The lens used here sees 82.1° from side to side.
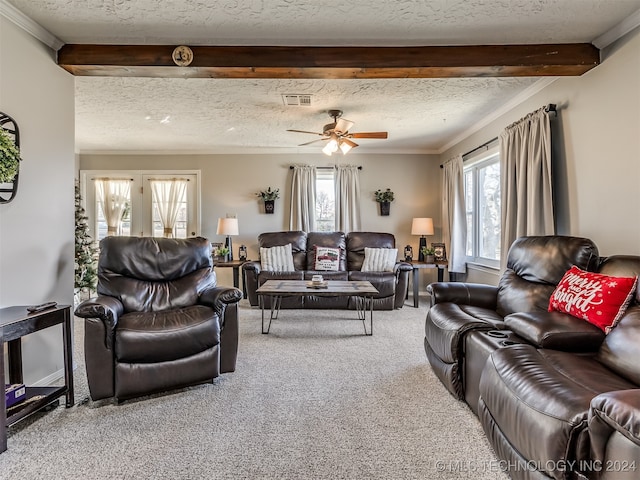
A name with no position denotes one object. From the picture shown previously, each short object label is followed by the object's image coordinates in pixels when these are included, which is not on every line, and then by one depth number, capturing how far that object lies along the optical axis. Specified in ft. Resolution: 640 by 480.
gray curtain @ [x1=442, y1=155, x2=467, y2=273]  17.51
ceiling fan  13.46
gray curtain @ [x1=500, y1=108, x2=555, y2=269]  10.64
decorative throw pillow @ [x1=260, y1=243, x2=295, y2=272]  17.60
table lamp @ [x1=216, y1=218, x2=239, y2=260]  19.27
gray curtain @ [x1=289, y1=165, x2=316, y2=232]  20.40
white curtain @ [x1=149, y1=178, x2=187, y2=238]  20.71
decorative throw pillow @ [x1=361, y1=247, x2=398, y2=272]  17.54
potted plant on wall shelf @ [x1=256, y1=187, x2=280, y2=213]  20.45
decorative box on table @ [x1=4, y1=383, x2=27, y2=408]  6.57
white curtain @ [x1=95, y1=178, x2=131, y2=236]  20.70
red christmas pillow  6.25
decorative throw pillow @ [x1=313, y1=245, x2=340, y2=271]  17.88
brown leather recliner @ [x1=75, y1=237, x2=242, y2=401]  7.53
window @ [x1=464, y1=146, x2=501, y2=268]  15.16
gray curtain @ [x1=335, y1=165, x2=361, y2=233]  20.48
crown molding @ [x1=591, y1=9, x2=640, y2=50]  7.96
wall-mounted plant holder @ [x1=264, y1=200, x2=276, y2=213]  20.52
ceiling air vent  12.52
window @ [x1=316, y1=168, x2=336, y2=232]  20.94
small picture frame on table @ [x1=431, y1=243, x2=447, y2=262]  18.48
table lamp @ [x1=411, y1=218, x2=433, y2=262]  19.02
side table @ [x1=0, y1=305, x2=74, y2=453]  6.15
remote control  7.01
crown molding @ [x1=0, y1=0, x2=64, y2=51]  7.59
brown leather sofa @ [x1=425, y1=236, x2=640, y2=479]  3.81
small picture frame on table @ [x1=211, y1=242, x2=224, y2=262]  19.13
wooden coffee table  12.34
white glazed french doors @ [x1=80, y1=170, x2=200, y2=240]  20.70
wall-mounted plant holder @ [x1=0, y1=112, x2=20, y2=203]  7.51
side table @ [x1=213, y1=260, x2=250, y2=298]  17.97
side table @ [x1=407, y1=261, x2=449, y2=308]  17.24
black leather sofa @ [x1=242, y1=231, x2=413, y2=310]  16.53
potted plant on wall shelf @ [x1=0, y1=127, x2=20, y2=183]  6.52
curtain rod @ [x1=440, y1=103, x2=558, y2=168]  10.69
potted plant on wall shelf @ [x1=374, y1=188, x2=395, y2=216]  20.48
